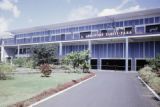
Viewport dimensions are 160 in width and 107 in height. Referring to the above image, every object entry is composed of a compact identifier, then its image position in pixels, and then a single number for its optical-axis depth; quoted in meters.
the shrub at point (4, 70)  10.23
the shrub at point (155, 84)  7.44
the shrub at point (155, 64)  13.63
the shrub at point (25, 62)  19.68
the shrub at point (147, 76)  9.78
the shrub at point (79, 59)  16.55
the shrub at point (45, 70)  12.06
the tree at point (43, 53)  20.53
